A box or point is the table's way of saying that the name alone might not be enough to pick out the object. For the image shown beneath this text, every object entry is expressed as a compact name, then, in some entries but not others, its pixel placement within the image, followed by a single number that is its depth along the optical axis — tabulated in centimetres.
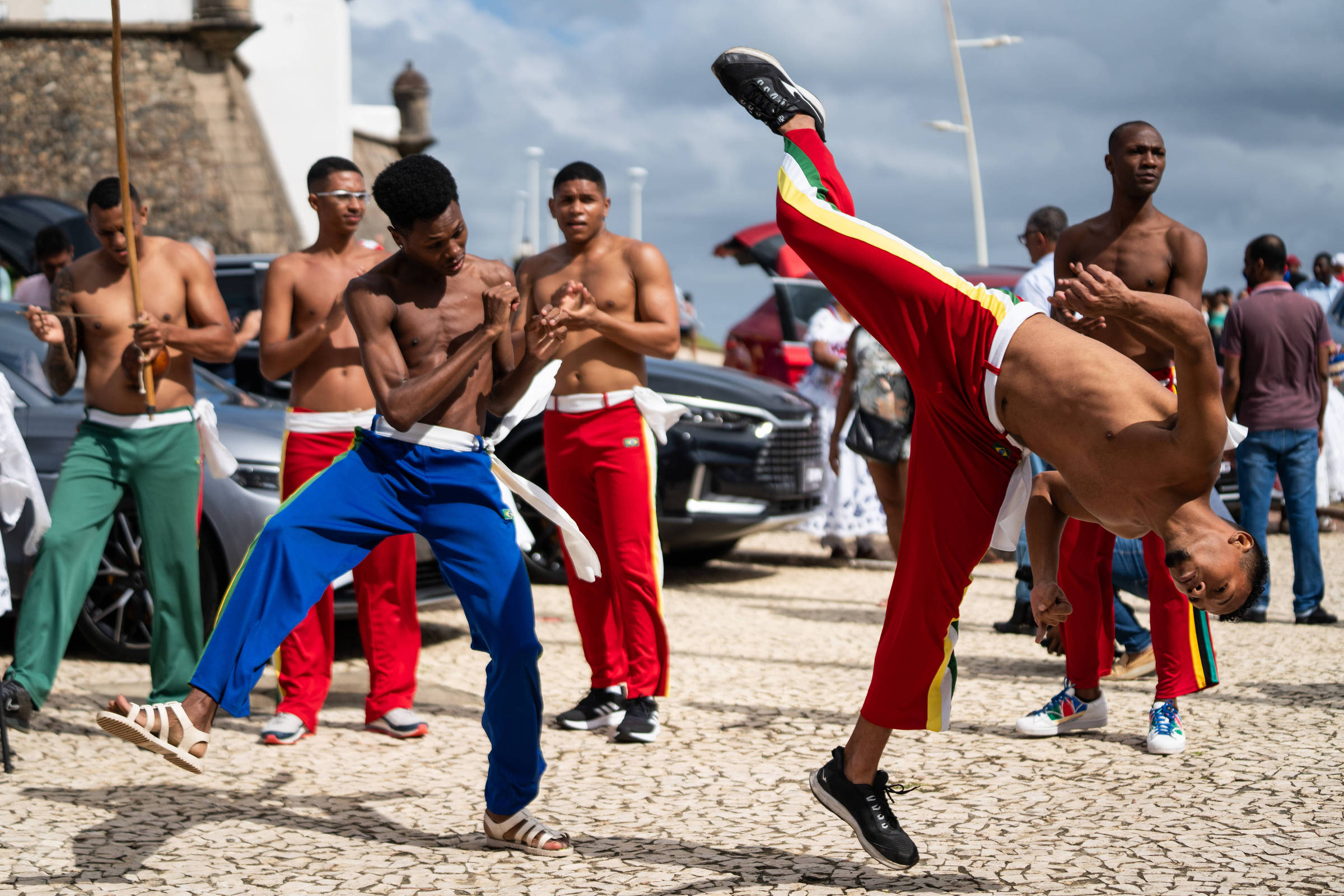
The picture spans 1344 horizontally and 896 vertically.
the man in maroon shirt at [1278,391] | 853
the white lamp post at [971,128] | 2531
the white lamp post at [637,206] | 6731
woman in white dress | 1068
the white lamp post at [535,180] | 6431
